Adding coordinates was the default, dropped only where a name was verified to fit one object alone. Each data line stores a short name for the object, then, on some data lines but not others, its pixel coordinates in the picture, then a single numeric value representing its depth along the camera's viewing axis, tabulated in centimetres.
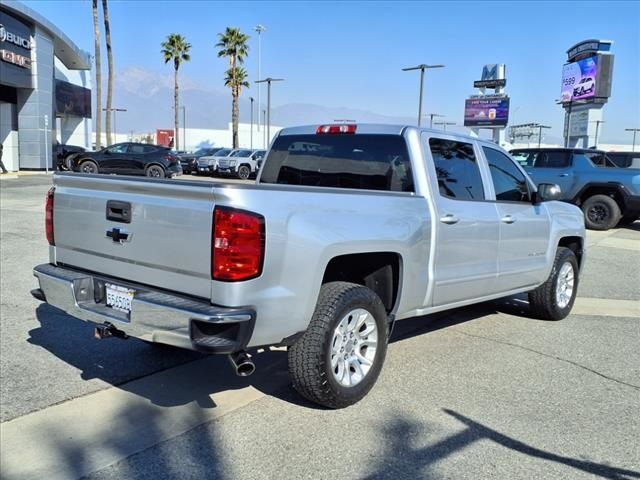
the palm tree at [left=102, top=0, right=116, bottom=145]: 3543
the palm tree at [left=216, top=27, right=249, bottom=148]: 4612
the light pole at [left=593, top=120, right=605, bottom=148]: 4289
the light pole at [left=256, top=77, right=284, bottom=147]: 4466
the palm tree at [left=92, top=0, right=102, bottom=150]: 3433
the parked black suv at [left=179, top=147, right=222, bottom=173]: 3557
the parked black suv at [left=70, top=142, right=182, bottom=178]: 2536
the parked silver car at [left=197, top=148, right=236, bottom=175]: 3347
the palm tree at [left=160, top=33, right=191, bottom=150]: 4825
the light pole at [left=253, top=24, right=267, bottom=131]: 5334
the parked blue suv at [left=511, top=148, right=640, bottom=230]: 1414
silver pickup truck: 317
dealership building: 2588
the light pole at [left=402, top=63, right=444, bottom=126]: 3688
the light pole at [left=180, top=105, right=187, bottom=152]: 7757
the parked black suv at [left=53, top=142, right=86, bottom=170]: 3020
